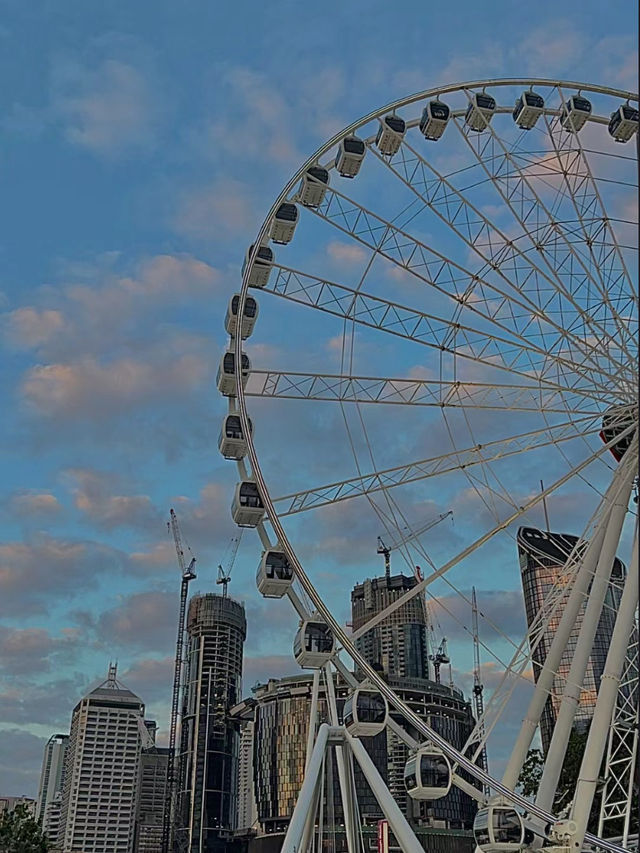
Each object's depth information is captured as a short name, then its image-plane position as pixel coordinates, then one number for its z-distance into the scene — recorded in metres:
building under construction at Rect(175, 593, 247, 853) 187.62
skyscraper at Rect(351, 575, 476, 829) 150.38
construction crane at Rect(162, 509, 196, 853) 170.12
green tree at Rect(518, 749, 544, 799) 67.25
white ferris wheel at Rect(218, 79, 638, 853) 28.69
